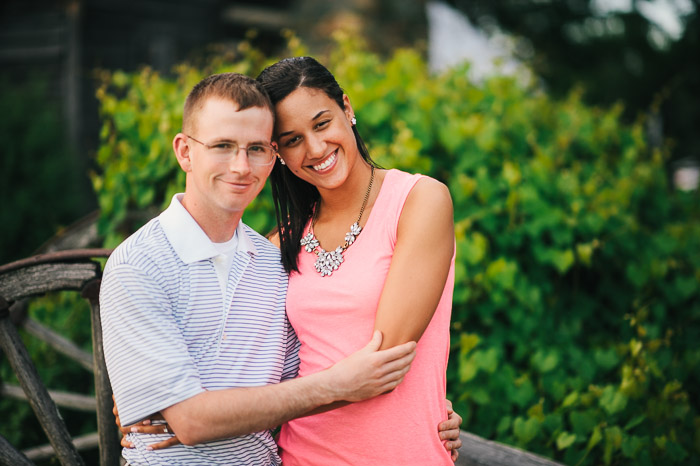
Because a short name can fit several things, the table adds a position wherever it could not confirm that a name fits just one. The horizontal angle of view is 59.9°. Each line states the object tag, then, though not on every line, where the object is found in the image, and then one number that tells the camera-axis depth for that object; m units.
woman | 1.76
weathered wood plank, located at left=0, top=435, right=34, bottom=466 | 1.89
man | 1.48
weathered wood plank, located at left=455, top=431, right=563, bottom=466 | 2.11
